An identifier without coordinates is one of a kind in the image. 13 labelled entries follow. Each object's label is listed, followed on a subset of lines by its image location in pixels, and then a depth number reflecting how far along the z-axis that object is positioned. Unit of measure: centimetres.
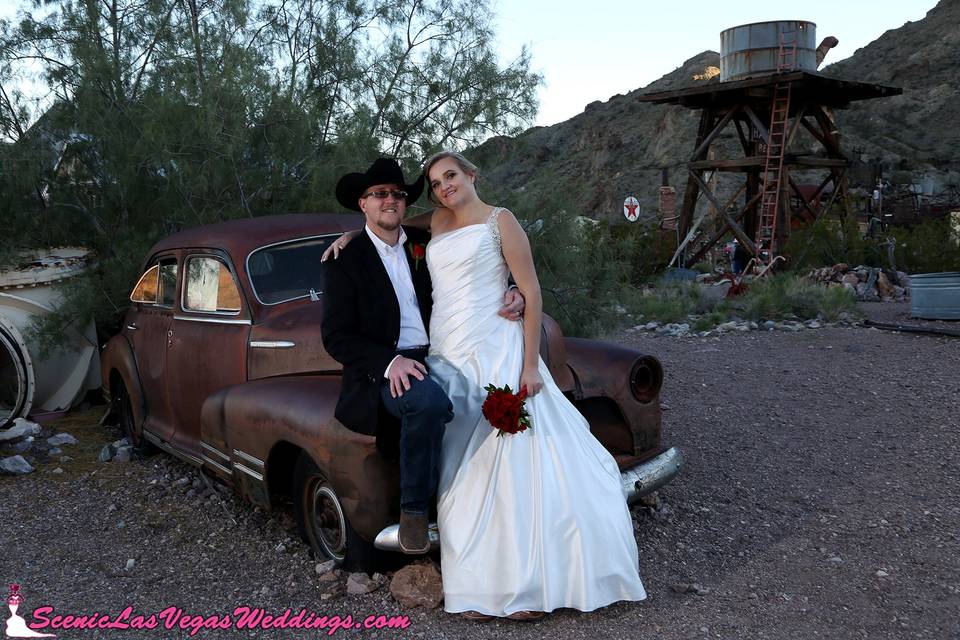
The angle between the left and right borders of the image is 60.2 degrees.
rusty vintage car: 358
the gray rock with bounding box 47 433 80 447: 630
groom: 331
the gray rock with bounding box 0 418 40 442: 596
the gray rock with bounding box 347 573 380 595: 359
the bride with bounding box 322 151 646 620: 331
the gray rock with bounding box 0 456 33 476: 566
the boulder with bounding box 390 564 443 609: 348
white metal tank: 703
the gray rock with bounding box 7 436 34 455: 607
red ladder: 1939
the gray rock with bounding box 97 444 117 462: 600
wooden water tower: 1961
